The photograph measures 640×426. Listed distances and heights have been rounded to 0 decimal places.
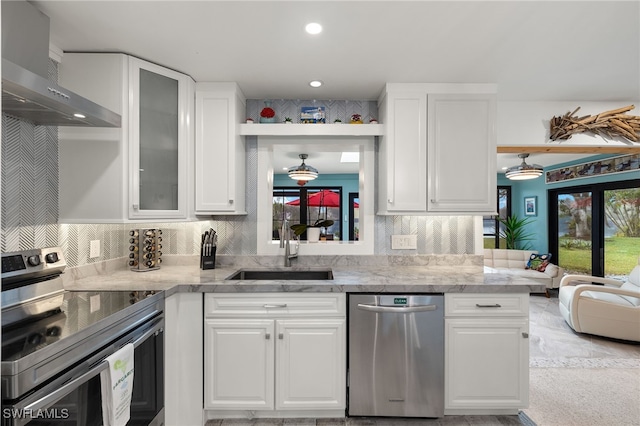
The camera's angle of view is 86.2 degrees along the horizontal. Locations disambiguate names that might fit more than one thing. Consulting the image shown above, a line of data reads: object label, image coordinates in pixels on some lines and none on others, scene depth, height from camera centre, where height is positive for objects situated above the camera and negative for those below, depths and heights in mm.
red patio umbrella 7168 +364
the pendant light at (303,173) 4707 +617
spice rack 2494 -241
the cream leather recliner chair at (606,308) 3455 -951
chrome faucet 2682 -195
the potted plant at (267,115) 2725 +815
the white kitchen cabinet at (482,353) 2133 -844
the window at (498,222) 7395 -94
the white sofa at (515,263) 5602 -807
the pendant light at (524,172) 4555 +625
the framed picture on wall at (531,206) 6746 +238
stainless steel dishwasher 2115 -842
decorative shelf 2631 +681
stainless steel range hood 1286 +512
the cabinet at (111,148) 2021 +412
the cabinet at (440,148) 2465 +501
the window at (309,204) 7152 +281
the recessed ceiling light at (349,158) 4951 +914
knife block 2600 -319
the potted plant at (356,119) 2727 +786
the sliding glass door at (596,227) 4766 -151
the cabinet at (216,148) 2486 +503
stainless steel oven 1101 -504
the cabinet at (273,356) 2109 -859
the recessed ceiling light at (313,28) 1794 +1010
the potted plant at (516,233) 6832 -309
